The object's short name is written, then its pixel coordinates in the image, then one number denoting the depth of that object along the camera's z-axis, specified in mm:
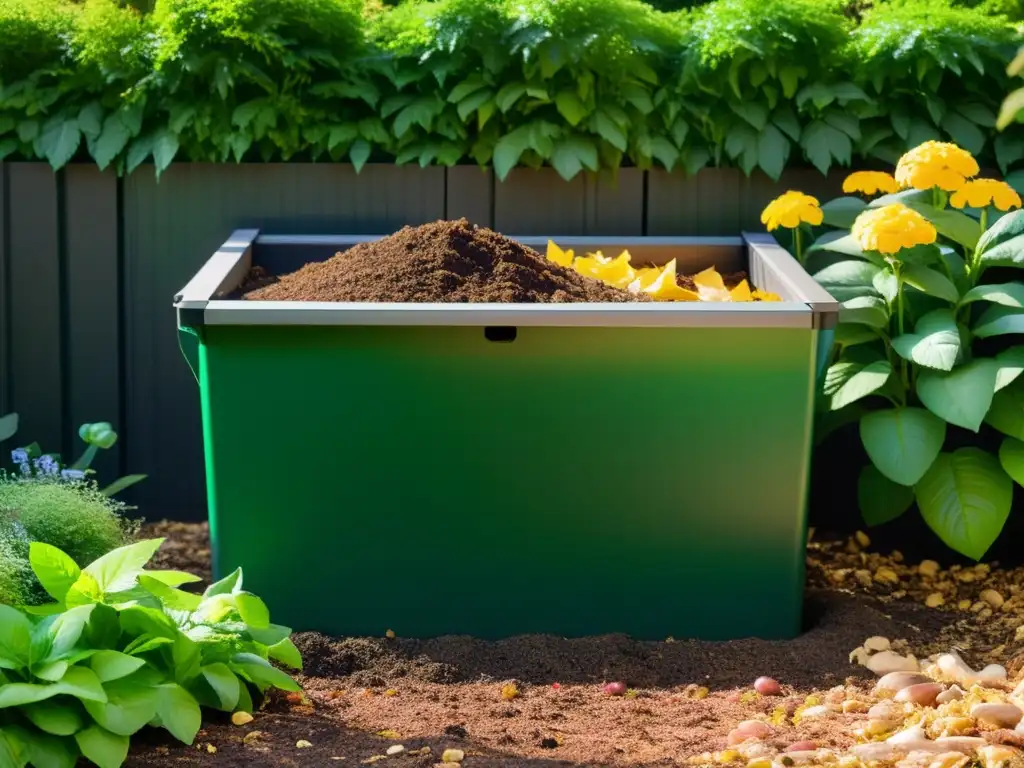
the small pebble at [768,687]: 2762
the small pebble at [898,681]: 2742
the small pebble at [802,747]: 2297
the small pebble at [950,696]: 2578
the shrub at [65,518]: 3080
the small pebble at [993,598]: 3514
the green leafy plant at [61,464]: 3664
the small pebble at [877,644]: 3025
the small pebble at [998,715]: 2326
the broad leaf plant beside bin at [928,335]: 3301
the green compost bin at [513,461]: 2920
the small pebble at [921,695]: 2594
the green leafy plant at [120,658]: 2148
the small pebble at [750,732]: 2398
